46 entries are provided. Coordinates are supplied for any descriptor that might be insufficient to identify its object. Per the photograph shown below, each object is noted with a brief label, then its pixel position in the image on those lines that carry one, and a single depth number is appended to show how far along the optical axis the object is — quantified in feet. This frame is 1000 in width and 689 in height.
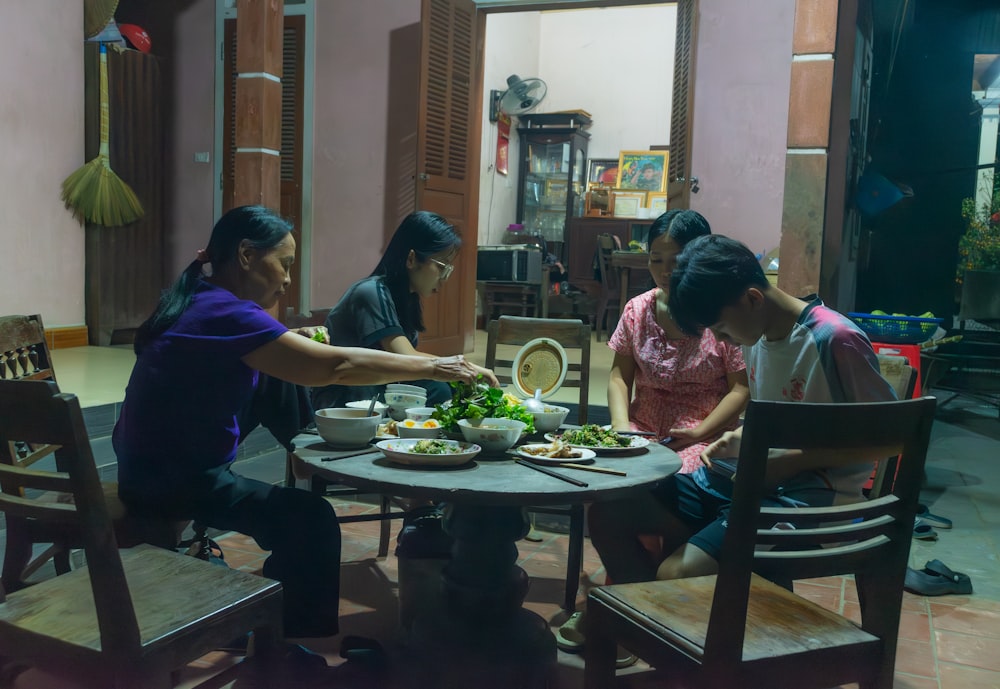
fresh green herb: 6.57
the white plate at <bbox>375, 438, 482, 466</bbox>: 5.70
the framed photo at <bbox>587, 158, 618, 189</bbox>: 36.42
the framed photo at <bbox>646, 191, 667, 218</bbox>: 34.37
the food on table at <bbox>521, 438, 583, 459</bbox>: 6.09
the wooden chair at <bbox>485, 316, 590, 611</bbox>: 9.89
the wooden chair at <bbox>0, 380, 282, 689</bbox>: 4.27
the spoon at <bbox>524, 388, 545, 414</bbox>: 7.15
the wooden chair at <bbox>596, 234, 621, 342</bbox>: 29.35
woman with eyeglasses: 8.77
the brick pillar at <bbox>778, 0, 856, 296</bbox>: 13.12
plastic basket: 12.45
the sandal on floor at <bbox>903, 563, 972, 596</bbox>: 9.43
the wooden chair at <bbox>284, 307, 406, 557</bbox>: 6.46
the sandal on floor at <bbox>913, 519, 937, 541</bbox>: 11.32
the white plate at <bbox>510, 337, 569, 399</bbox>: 7.86
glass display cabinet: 35.35
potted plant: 20.49
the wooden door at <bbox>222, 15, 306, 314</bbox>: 22.77
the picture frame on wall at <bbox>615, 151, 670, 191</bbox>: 34.76
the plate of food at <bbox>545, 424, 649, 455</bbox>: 6.42
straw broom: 20.77
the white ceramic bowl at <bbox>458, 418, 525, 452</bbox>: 6.17
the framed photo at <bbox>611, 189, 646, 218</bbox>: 34.24
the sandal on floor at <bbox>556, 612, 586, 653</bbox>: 7.76
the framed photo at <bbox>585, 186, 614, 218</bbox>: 34.30
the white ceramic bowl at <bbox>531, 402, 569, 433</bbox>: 7.09
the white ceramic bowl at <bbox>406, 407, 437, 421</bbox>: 6.97
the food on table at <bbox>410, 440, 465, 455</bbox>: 5.86
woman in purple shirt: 5.88
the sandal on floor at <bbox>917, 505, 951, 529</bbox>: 11.89
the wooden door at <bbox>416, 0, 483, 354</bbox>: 20.56
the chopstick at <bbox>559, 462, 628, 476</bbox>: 5.73
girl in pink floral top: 8.38
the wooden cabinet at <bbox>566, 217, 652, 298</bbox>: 33.35
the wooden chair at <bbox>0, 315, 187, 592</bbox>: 6.05
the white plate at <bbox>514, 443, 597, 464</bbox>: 5.96
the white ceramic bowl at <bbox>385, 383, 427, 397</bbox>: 7.48
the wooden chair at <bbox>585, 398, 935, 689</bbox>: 4.28
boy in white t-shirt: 5.77
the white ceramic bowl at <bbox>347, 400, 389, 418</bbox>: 7.05
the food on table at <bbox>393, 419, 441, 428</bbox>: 6.44
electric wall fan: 32.71
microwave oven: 29.35
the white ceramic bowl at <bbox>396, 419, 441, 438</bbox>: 6.34
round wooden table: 6.65
